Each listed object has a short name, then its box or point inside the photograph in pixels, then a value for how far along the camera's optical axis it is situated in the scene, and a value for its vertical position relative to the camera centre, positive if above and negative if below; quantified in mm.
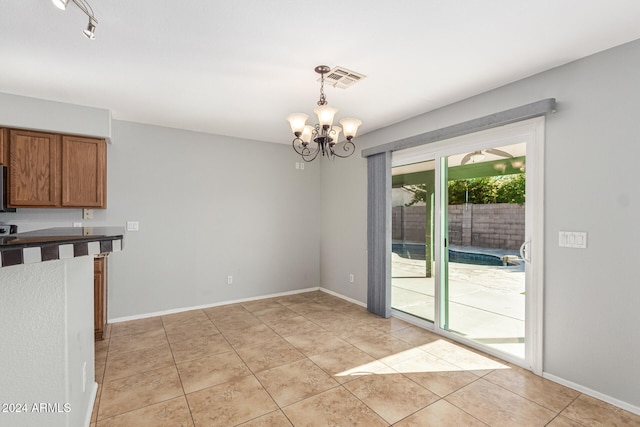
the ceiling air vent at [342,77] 2568 +1158
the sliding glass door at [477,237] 2750 -247
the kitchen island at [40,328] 1193 -486
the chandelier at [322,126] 2428 +718
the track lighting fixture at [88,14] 1767 +1167
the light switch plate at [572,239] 2371 -190
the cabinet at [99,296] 3246 -907
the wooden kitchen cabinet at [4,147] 3107 +636
